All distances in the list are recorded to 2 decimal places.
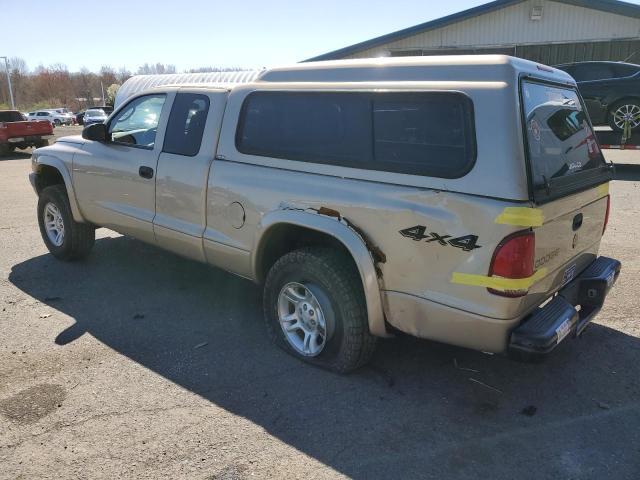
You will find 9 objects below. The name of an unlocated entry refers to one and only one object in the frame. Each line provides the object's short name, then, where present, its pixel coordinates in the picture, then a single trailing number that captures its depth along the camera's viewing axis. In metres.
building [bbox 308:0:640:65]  18.51
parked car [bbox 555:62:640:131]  10.97
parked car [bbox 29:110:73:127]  44.59
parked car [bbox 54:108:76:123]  46.42
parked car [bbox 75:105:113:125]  45.97
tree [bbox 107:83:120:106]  49.85
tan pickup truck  2.64
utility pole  58.51
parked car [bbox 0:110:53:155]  18.12
